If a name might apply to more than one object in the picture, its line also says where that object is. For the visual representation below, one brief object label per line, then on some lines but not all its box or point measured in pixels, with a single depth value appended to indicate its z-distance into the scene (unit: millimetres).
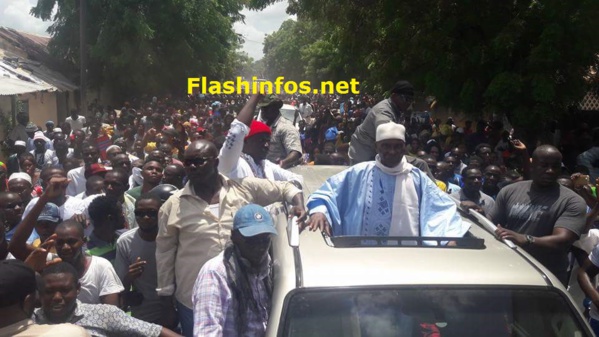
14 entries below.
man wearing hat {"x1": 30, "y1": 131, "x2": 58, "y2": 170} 10281
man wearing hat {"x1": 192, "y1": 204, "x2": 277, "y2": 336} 3238
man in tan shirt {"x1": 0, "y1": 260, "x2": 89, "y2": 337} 2738
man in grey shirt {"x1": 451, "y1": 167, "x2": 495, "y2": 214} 6605
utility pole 21453
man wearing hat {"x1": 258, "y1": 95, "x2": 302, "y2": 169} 6973
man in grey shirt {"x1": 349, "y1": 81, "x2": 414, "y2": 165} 5621
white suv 2941
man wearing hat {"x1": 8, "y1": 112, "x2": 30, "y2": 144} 12867
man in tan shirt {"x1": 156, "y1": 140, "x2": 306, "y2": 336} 4016
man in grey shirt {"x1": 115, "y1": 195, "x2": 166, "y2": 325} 4395
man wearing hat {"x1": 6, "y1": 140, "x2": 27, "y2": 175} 9527
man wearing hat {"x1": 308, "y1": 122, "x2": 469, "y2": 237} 3936
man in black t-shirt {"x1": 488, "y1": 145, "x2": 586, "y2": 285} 4660
